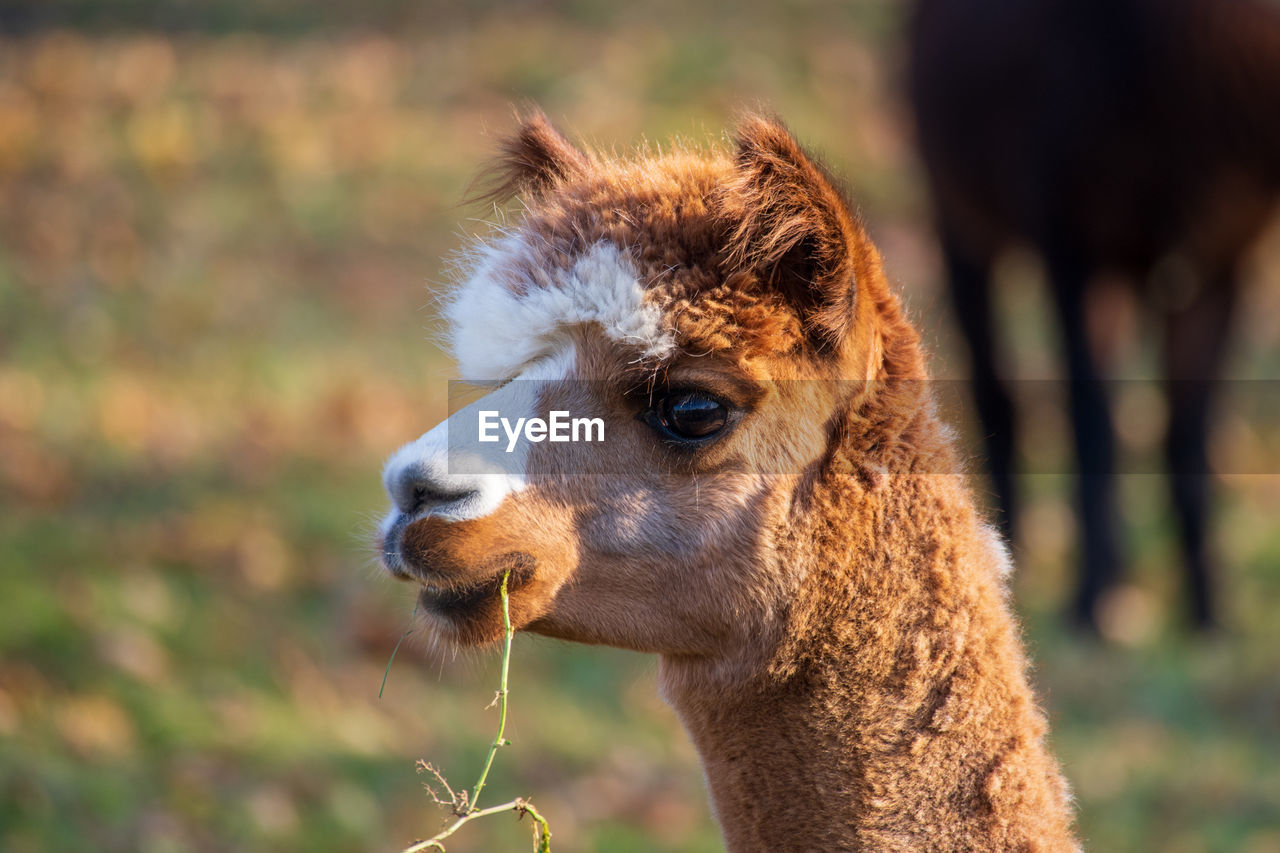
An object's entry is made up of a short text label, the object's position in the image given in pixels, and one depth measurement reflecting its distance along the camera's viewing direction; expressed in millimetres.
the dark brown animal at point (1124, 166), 11000
